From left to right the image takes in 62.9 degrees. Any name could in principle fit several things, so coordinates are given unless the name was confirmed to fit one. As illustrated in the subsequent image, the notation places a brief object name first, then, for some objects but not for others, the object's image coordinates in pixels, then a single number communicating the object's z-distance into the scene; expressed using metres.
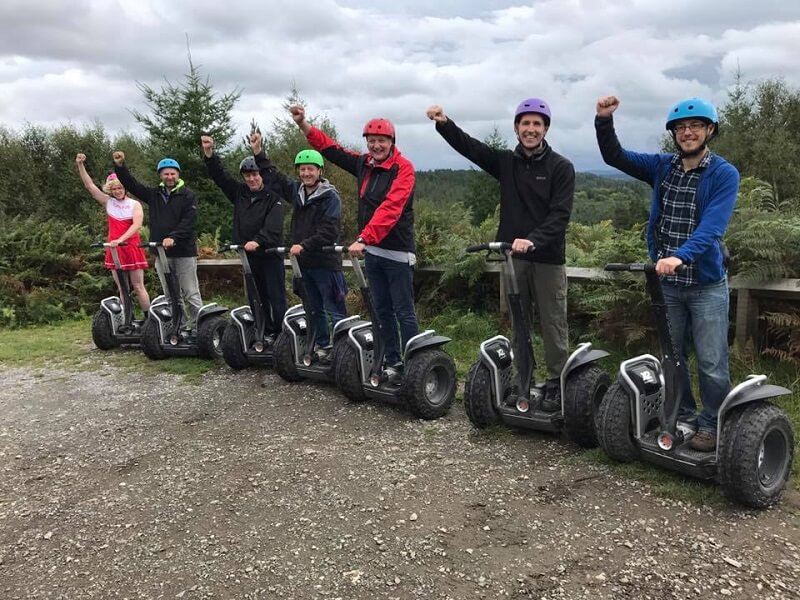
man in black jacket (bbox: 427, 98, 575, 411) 4.43
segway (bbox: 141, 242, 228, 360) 7.28
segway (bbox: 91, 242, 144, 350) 8.20
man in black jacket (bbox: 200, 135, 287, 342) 6.68
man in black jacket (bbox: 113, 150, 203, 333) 7.44
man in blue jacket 3.61
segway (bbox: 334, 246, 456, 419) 5.07
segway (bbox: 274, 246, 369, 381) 6.07
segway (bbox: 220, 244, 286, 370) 6.77
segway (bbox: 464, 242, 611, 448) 4.35
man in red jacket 5.20
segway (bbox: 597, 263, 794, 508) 3.45
